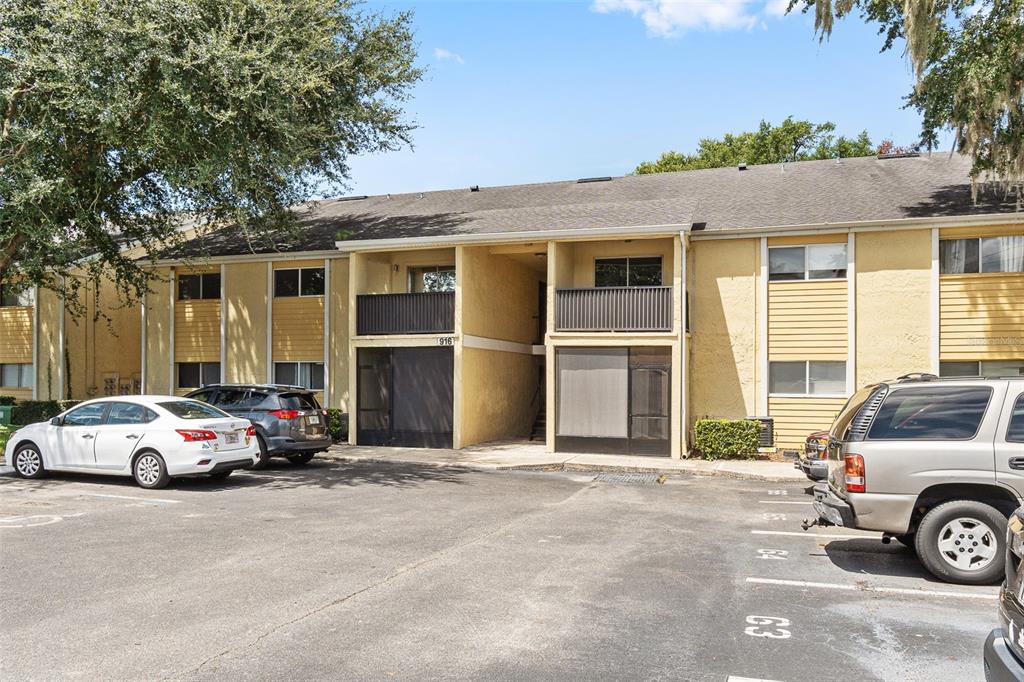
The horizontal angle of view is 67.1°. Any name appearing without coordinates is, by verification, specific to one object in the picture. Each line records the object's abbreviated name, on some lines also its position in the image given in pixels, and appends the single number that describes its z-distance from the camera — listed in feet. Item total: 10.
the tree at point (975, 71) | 48.93
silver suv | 22.82
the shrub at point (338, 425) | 67.46
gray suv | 50.14
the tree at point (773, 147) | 123.65
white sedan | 39.42
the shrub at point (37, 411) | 77.41
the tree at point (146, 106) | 45.88
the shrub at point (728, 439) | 57.93
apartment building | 58.29
